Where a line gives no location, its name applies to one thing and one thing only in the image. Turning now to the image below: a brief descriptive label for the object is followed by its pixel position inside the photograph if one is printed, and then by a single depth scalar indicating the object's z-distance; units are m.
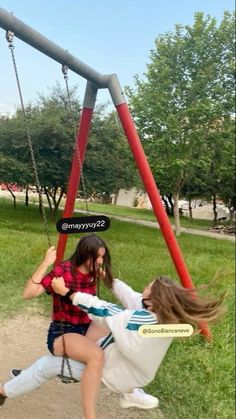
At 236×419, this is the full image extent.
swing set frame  3.75
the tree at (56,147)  13.68
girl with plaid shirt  2.15
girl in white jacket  2.06
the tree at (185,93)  14.16
